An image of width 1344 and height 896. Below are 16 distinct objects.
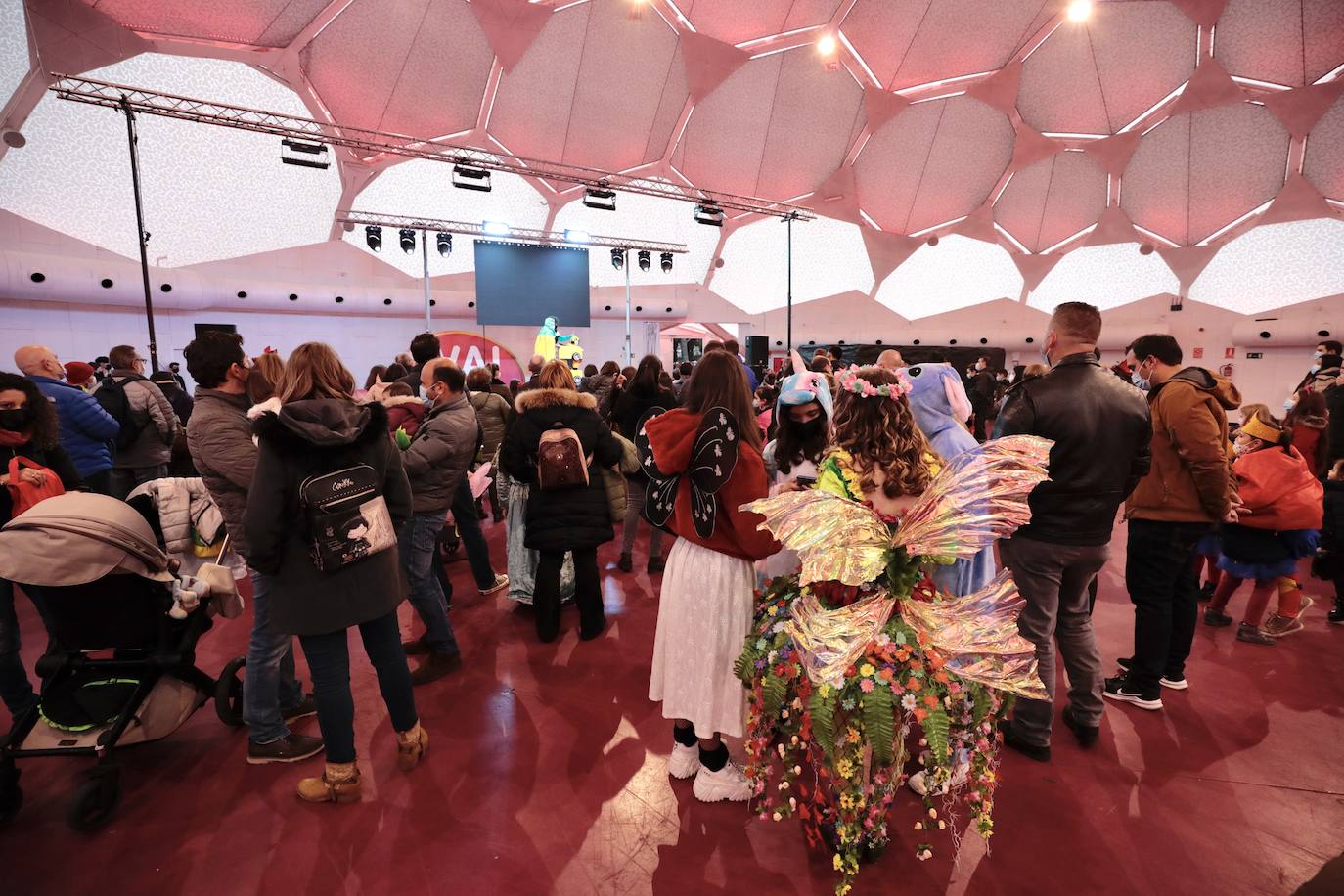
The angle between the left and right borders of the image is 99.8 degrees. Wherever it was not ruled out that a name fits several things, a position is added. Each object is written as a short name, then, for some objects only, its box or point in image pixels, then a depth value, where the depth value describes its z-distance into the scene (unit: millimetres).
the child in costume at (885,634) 1546
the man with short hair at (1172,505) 2570
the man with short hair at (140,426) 4352
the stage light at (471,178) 10859
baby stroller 2043
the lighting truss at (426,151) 7879
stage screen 14492
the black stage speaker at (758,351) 14523
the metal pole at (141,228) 7051
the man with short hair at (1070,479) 2244
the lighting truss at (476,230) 12922
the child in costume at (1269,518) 3252
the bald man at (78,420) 3545
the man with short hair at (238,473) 2209
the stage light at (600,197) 12672
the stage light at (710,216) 13898
